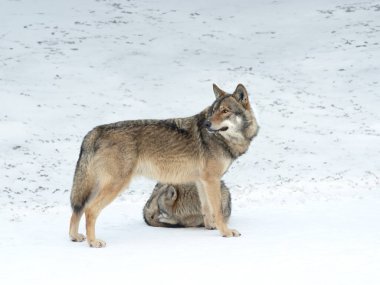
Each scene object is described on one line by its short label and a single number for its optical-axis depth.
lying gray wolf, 18.86
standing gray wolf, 16.73
